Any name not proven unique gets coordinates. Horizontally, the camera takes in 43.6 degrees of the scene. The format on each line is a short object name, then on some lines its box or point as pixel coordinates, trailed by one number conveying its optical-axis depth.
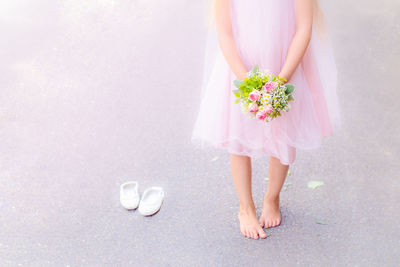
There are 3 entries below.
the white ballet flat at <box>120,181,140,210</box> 2.98
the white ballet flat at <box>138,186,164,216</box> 2.94
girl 2.27
